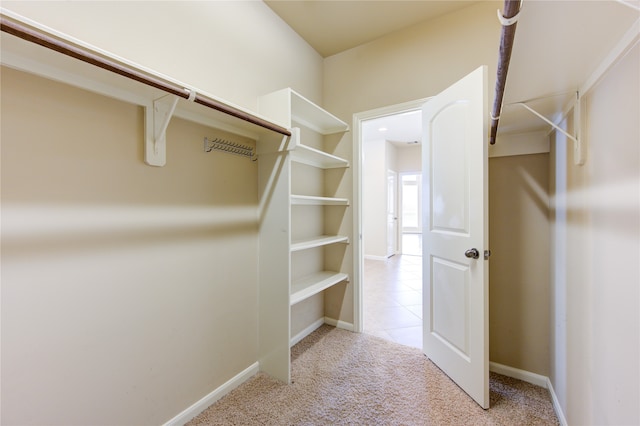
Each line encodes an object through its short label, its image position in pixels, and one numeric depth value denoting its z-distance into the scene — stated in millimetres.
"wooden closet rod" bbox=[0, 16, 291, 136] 698
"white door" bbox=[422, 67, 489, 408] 1495
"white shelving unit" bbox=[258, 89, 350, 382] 1763
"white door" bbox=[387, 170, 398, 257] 6332
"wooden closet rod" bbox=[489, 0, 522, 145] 671
